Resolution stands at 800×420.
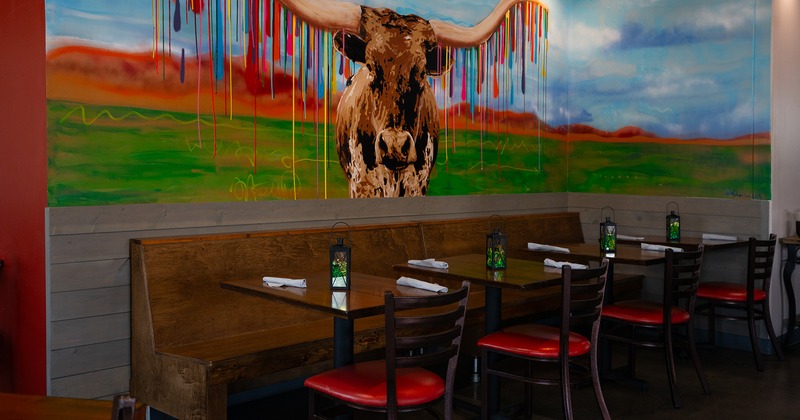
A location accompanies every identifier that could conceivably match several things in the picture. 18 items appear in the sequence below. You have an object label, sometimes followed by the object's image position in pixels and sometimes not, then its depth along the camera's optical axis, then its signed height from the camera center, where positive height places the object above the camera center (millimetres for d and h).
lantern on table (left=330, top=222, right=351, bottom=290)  3412 -325
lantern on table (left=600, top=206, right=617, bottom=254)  4777 -271
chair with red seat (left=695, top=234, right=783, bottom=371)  5242 -715
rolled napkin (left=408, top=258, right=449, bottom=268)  3965 -363
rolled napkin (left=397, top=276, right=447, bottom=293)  3381 -411
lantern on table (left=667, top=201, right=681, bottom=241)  5633 -260
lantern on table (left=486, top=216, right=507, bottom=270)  4043 -307
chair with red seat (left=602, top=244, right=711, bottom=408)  4398 -721
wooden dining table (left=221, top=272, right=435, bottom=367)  2982 -432
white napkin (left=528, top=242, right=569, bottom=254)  4719 -331
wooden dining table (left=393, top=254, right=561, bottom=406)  3666 -411
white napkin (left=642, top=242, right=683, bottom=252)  4918 -347
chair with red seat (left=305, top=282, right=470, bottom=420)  2859 -737
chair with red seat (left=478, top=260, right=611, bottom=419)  3568 -721
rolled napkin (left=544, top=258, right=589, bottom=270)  4104 -378
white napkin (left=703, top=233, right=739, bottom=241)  5706 -327
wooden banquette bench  3547 -681
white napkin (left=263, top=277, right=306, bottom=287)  3443 -397
